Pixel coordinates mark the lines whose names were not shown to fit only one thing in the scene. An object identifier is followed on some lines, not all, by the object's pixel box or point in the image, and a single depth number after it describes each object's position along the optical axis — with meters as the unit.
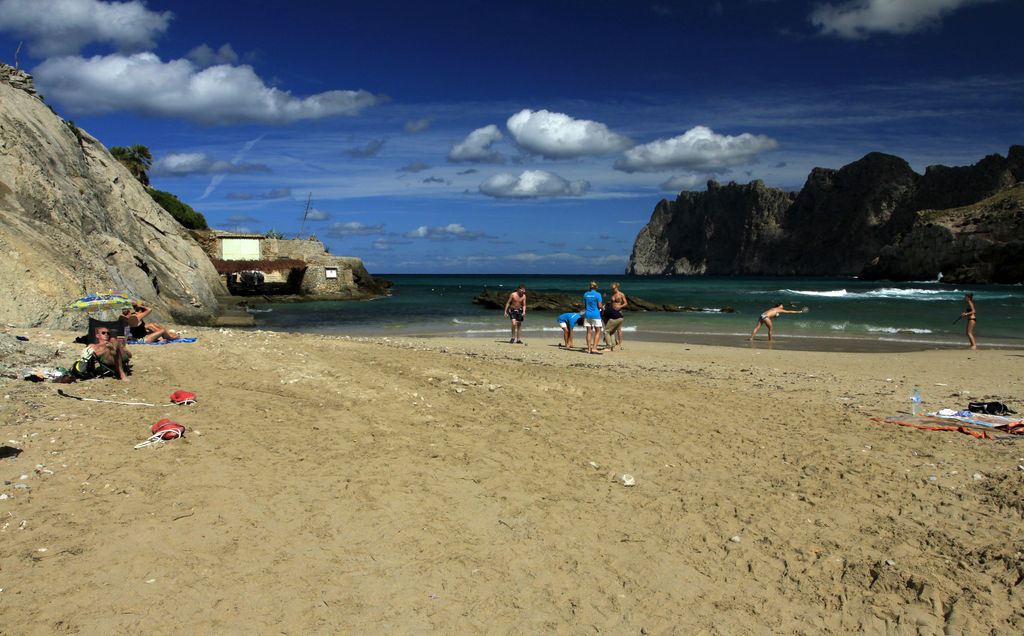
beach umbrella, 11.32
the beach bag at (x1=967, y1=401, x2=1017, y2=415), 8.12
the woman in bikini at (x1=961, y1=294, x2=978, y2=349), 16.73
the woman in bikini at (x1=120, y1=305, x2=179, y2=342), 11.02
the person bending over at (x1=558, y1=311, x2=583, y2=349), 15.75
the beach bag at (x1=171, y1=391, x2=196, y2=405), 6.81
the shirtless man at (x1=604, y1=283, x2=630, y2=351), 15.09
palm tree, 47.38
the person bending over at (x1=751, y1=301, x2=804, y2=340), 18.99
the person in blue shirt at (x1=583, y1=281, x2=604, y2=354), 14.66
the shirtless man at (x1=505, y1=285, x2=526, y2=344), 16.94
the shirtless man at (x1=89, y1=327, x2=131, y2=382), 7.61
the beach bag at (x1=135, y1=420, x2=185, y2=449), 5.63
